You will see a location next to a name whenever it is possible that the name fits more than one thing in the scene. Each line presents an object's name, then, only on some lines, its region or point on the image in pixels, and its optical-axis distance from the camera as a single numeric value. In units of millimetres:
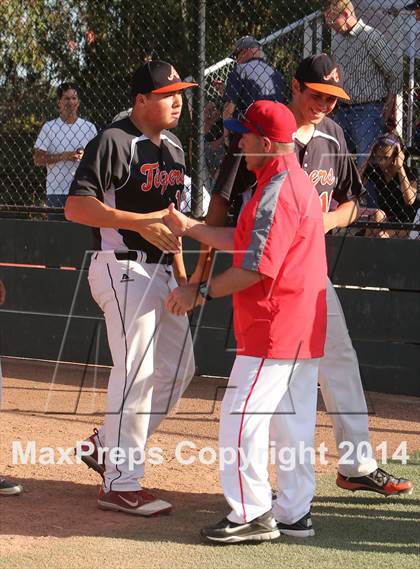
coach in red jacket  7809
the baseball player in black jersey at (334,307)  9419
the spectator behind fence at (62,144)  17250
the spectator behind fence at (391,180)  14988
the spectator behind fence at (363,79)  15289
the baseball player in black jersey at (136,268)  9076
